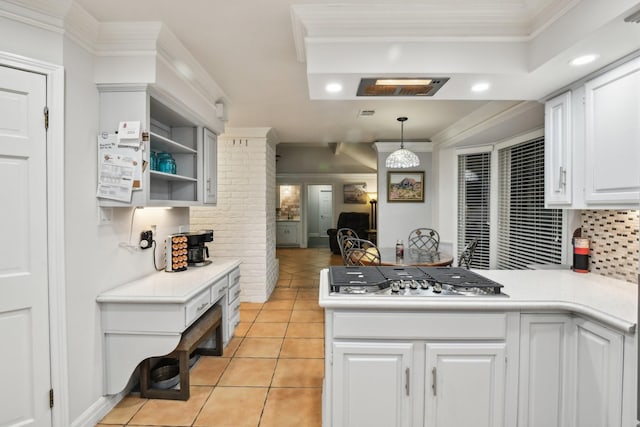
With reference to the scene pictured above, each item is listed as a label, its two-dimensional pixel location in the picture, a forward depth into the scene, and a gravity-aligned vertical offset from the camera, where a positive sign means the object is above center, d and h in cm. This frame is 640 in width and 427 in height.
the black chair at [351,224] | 905 -40
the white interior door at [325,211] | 1036 -4
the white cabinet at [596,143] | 162 +38
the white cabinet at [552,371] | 157 -80
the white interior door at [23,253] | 157 -22
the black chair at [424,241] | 436 -45
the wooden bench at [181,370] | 215 -109
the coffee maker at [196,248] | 280 -34
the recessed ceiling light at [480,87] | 198 +78
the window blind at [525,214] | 316 -5
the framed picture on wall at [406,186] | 517 +38
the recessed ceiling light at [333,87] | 199 +77
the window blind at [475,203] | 423 +9
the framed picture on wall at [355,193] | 987 +52
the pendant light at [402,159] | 385 +61
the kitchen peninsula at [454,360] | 157 -74
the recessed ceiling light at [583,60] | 163 +78
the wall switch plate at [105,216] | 197 -4
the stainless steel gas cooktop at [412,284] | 166 -40
